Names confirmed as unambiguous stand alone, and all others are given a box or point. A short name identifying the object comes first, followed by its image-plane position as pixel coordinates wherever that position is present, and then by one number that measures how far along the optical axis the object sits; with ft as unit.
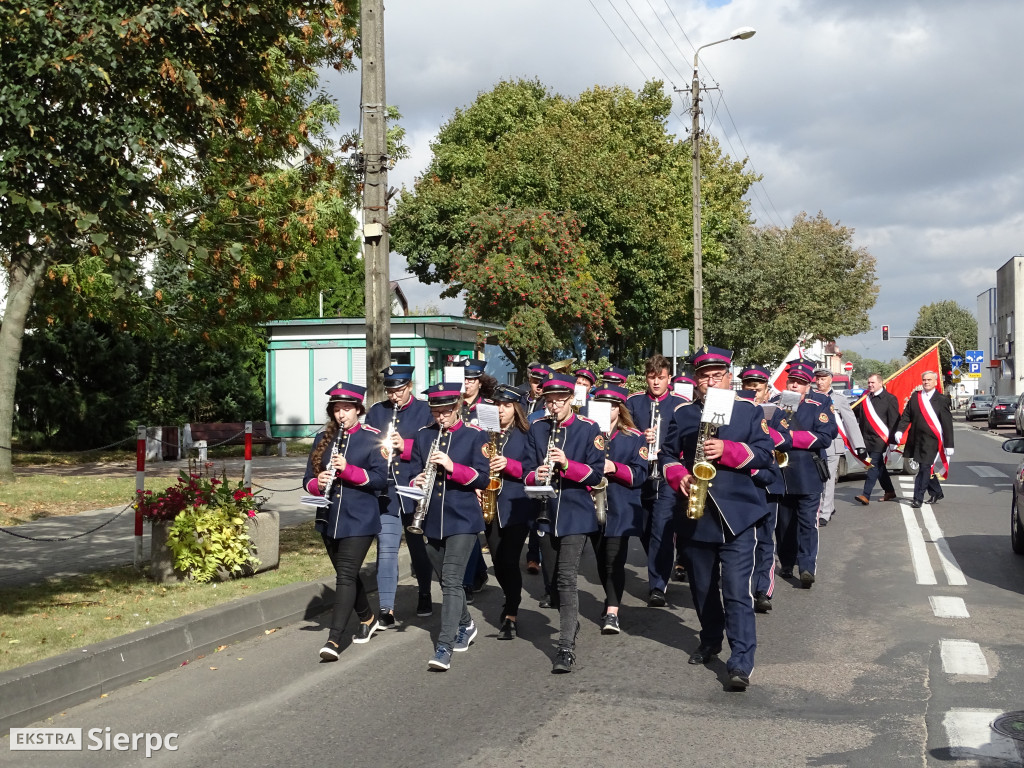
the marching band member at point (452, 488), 25.39
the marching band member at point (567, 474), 24.88
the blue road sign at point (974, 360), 241.14
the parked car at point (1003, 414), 170.91
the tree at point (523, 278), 92.94
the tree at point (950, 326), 392.88
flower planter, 32.58
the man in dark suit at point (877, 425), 57.41
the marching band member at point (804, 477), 34.96
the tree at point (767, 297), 158.61
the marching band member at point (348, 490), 26.30
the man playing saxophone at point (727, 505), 23.12
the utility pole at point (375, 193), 41.55
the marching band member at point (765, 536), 30.60
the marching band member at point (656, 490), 32.68
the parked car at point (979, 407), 214.48
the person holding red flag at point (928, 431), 55.11
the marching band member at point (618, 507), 28.86
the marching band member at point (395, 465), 29.35
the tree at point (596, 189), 136.15
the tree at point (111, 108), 23.72
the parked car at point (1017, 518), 39.11
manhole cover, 19.10
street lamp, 104.06
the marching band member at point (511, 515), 27.96
